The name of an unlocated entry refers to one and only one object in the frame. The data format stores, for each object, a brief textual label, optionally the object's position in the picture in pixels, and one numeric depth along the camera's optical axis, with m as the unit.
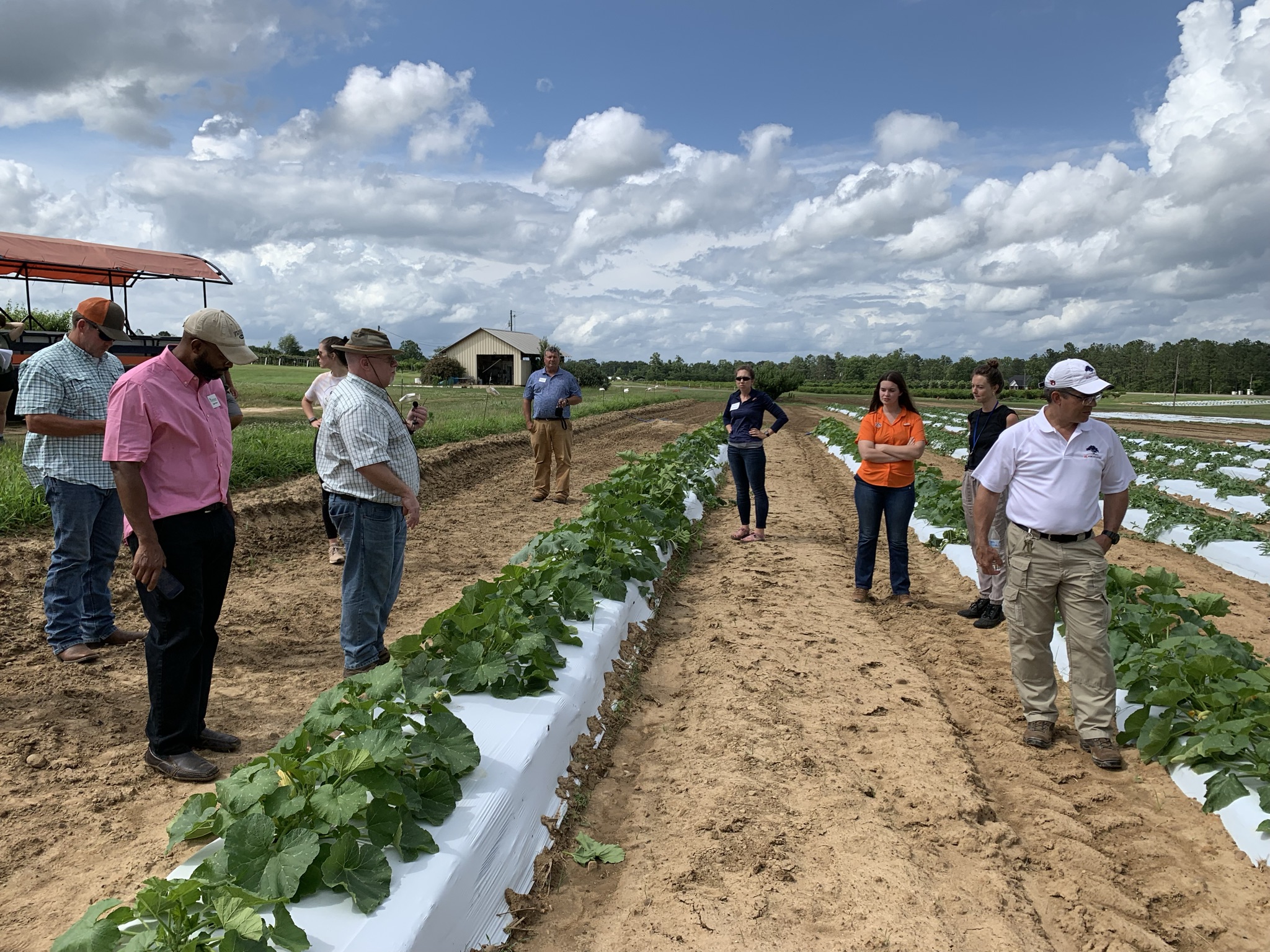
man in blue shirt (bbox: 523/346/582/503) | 9.23
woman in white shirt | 5.93
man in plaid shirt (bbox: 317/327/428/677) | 3.71
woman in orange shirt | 5.80
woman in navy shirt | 7.48
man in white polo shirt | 3.71
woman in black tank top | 5.35
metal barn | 52.53
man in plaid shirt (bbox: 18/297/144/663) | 4.13
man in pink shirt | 2.98
